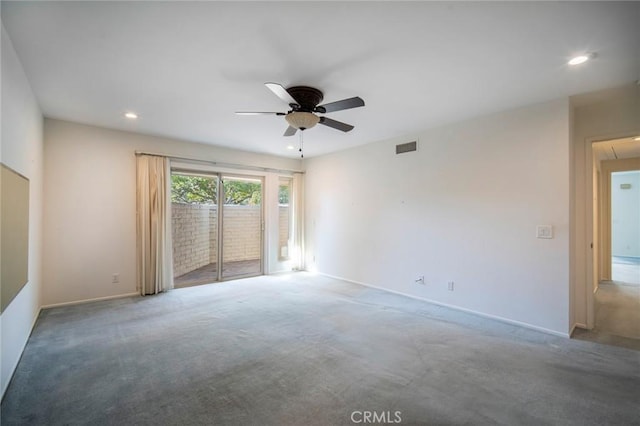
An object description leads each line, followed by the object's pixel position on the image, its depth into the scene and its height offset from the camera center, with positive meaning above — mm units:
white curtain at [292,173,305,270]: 6559 -250
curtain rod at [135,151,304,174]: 4759 +989
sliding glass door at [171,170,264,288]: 5188 -258
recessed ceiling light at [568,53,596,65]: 2266 +1287
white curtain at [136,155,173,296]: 4547 -165
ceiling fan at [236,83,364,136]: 2715 +1071
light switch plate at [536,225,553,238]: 3155 -212
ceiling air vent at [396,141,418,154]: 4410 +1078
